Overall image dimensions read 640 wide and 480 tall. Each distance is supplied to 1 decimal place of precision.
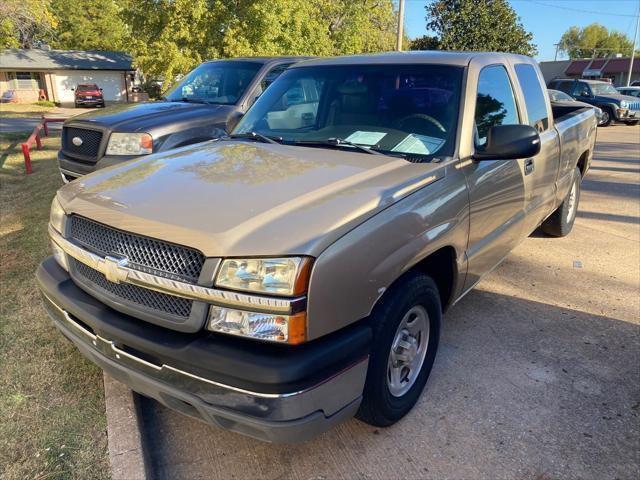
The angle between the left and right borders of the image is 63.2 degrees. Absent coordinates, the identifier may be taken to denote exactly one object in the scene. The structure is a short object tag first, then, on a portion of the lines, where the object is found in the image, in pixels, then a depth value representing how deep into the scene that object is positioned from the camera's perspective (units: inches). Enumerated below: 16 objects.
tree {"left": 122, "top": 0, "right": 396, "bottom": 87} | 884.0
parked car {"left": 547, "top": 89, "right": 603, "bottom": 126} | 738.4
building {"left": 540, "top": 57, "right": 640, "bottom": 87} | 2110.0
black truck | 213.3
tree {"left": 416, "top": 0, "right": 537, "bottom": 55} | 928.3
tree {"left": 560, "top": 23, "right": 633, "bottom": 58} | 3740.2
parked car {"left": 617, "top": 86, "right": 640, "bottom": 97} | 977.5
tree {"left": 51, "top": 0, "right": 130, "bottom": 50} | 2210.9
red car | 1585.9
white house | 1847.9
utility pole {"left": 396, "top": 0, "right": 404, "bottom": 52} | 757.9
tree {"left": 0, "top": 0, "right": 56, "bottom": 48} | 758.5
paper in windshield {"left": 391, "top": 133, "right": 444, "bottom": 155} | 121.3
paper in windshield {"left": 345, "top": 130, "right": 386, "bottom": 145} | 126.8
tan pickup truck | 80.3
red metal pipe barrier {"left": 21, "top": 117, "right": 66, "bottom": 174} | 373.1
